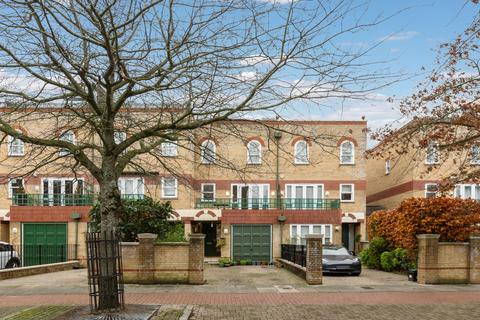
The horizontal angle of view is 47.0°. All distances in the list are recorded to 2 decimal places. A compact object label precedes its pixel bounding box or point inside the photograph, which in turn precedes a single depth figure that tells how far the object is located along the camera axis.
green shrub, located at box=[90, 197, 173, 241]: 21.25
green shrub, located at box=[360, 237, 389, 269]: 25.56
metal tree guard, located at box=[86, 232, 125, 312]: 10.77
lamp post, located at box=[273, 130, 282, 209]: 33.32
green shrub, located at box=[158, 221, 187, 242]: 19.61
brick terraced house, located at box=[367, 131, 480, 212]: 13.96
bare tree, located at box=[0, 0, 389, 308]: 9.92
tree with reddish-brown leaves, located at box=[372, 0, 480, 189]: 11.78
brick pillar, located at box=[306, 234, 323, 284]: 17.59
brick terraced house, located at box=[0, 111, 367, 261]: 30.84
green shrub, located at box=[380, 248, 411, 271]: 22.48
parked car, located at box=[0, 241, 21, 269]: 23.04
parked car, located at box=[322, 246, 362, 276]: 21.77
